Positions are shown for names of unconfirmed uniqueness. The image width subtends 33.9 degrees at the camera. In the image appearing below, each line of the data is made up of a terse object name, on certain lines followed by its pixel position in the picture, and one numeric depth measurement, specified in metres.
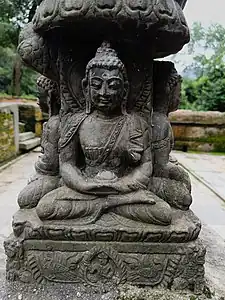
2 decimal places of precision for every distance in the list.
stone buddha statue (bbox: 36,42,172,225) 1.41
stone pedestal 1.39
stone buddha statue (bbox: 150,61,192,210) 1.59
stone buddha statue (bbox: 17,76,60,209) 1.58
